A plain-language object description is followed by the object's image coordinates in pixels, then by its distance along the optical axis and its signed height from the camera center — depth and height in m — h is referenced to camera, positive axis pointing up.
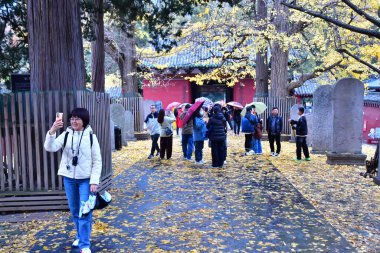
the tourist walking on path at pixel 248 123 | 12.69 -0.41
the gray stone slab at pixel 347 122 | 10.94 -0.38
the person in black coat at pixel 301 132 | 11.32 -0.67
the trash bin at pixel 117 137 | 15.34 -1.02
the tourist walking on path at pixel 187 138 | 11.88 -0.85
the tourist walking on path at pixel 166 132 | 11.75 -0.63
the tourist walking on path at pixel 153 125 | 12.40 -0.42
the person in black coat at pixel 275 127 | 12.59 -0.56
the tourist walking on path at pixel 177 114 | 19.95 -0.11
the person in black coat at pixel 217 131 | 10.56 -0.55
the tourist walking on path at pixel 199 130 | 11.24 -0.55
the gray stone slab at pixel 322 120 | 13.05 -0.36
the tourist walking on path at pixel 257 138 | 12.94 -0.96
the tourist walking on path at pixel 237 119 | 21.85 -0.47
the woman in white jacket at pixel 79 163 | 4.59 -0.61
